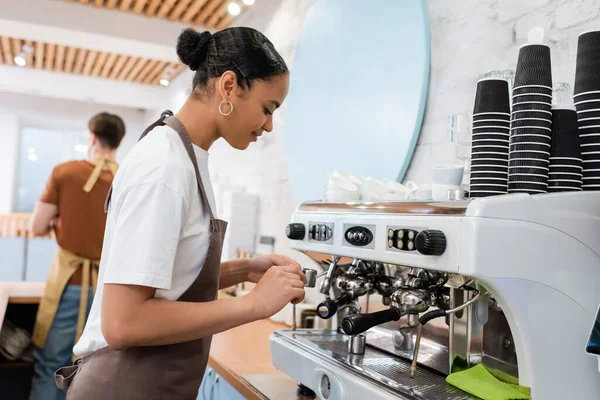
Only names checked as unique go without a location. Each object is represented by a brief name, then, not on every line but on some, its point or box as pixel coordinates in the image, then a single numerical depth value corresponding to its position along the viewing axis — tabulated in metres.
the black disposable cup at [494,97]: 1.05
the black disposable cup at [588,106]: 1.00
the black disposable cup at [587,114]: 1.00
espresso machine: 0.84
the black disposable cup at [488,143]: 1.04
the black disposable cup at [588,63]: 0.99
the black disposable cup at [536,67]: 1.00
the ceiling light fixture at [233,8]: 3.41
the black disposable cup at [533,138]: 0.99
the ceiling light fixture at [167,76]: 6.09
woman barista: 0.93
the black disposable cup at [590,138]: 1.01
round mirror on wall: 1.86
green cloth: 0.87
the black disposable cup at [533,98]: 1.00
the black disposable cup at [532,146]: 0.99
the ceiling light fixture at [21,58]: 5.86
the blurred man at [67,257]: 2.57
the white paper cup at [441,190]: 1.10
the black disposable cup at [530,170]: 0.98
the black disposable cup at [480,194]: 1.01
